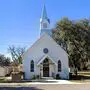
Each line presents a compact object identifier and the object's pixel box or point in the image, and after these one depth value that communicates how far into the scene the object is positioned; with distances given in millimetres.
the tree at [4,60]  46689
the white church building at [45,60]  18523
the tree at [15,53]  37490
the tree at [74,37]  21028
